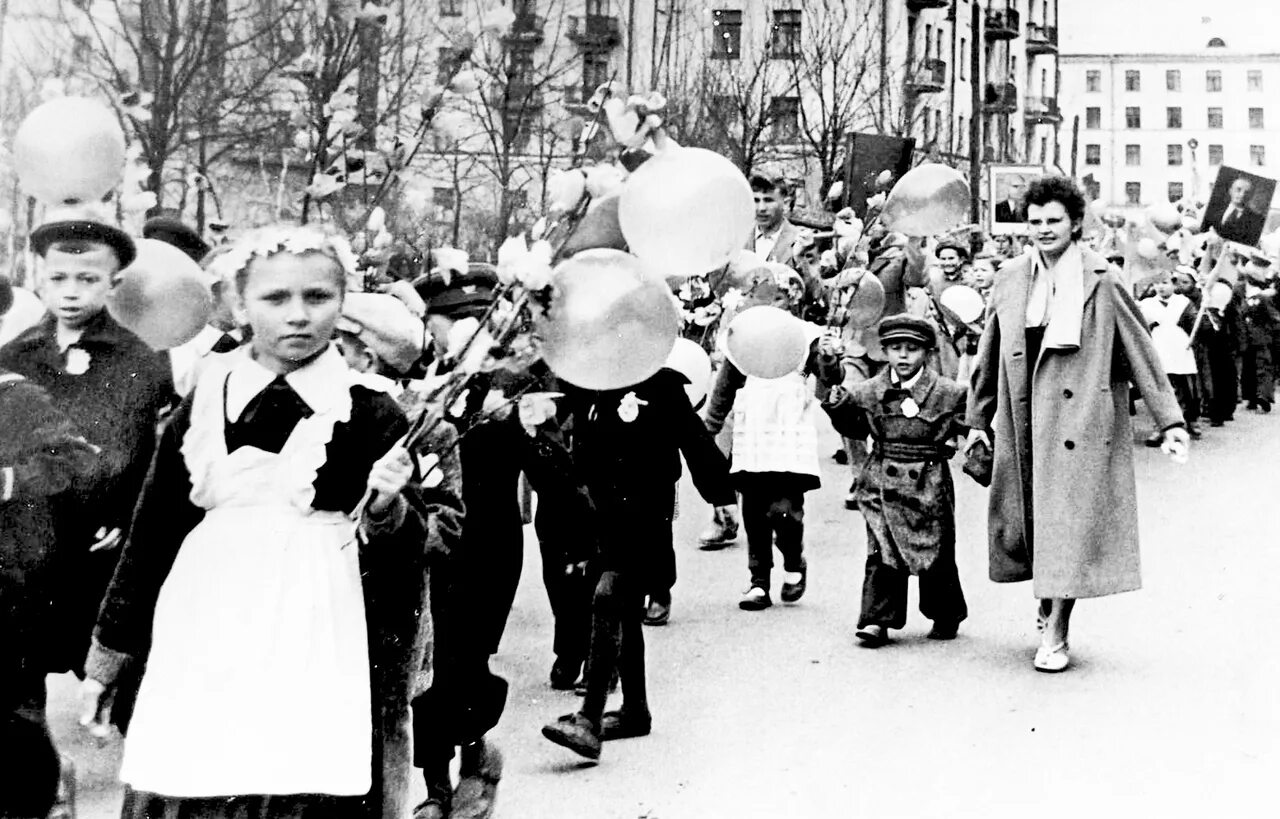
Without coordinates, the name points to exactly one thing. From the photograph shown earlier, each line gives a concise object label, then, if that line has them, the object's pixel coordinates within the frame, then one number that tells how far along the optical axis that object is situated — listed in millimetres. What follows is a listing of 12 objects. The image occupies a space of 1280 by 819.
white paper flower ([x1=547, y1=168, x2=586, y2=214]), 3961
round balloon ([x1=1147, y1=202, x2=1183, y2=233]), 18578
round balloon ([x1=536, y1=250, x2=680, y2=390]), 3906
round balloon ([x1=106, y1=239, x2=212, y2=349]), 4910
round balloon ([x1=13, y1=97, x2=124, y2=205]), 5000
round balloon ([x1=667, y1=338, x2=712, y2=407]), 7758
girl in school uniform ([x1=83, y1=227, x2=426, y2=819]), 3656
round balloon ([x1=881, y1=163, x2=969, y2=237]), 7863
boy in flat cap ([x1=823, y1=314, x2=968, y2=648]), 7977
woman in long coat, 7453
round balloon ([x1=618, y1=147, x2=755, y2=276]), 4176
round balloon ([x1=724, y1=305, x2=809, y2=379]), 7133
